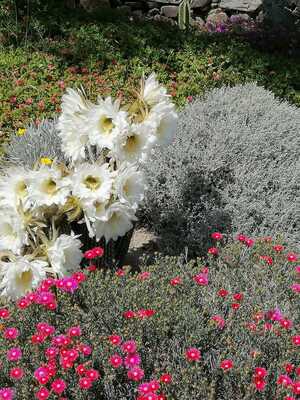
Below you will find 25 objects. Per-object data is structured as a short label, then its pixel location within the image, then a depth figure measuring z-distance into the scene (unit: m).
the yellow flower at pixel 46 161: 3.65
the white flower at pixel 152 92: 3.59
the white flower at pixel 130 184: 3.39
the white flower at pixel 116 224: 3.47
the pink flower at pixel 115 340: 2.66
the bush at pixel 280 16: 8.17
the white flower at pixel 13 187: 3.44
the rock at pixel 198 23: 8.71
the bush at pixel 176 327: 2.59
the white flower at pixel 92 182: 3.35
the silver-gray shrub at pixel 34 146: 4.46
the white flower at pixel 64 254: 3.33
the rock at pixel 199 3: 9.41
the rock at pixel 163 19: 8.73
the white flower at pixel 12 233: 3.38
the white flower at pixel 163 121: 3.54
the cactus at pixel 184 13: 7.14
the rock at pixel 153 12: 9.63
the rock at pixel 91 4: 9.04
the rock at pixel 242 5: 9.25
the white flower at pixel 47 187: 3.36
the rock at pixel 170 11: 9.52
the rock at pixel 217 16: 9.17
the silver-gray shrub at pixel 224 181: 4.21
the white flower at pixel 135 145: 3.47
